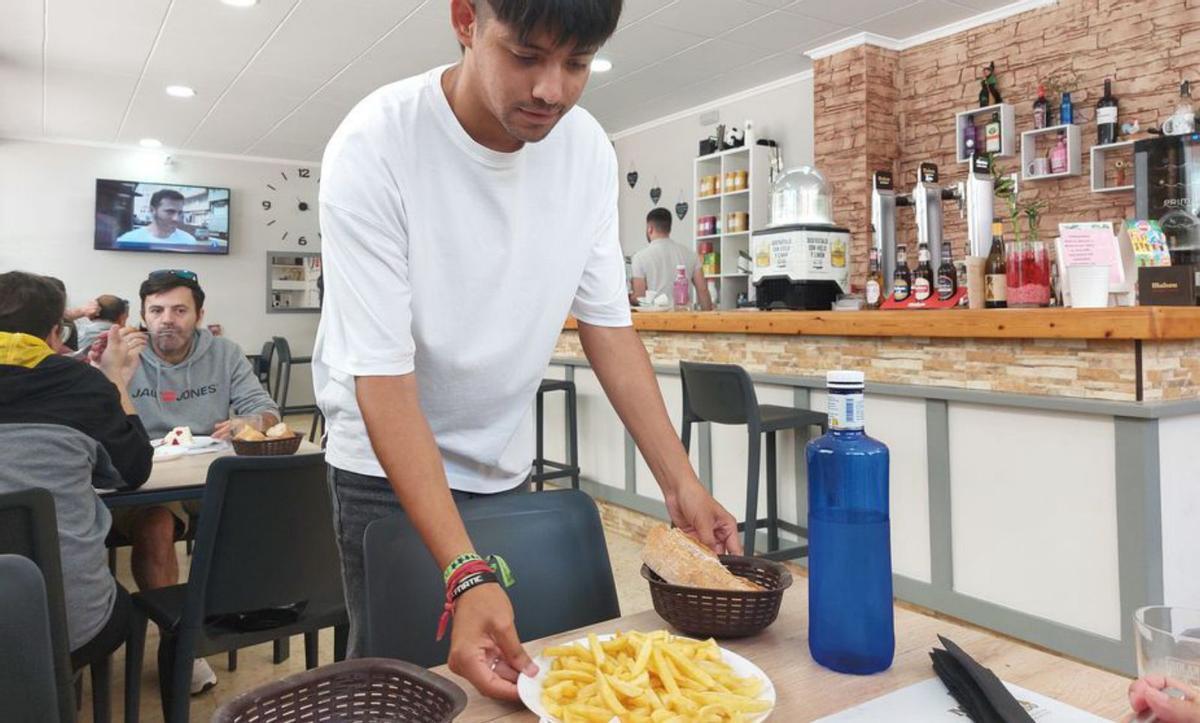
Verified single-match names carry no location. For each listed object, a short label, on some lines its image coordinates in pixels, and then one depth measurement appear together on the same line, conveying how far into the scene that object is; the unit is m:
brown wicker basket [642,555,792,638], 0.90
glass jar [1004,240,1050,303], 2.79
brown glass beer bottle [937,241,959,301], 3.16
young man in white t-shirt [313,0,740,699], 0.96
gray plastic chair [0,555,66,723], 0.96
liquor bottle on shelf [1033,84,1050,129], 4.74
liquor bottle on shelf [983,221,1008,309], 2.90
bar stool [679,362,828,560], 2.80
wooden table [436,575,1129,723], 0.76
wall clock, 8.60
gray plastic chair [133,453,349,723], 1.71
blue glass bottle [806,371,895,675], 0.81
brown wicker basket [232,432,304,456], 2.19
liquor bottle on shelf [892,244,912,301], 3.20
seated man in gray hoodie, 2.79
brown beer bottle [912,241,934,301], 3.13
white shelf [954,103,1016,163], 4.92
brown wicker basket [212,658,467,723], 0.66
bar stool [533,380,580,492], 4.05
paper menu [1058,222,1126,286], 2.55
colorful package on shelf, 2.67
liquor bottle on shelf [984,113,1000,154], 4.95
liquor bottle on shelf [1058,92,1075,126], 4.63
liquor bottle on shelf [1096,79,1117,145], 4.45
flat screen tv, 7.86
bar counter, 2.17
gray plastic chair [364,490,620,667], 1.07
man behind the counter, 6.10
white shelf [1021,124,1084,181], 4.62
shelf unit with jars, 6.41
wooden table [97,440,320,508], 1.97
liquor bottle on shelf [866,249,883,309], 3.49
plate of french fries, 0.68
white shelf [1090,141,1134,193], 4.54
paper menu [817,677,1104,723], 0.72
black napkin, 0.68
